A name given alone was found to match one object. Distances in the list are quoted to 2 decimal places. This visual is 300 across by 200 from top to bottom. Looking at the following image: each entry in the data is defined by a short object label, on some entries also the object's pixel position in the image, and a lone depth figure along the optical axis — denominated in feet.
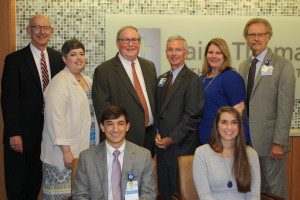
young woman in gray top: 10.34
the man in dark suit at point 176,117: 12.35
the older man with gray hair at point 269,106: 12.68
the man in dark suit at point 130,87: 12.37
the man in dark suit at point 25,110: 12.99
